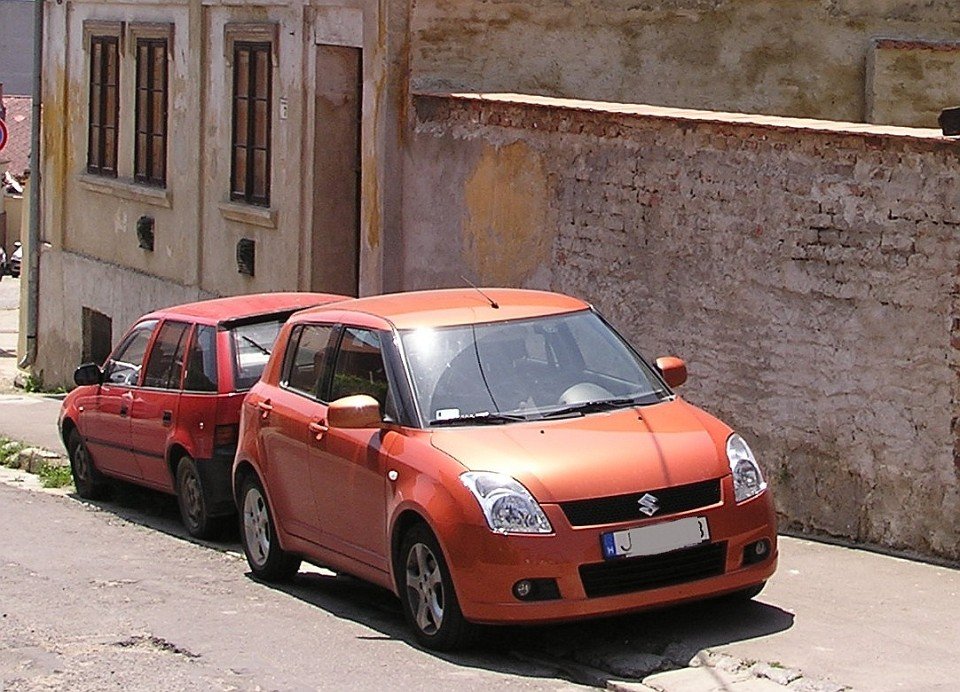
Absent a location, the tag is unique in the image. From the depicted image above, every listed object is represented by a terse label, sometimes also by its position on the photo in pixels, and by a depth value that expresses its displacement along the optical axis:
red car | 11.80
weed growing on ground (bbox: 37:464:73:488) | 15.35
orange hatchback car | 7.83
